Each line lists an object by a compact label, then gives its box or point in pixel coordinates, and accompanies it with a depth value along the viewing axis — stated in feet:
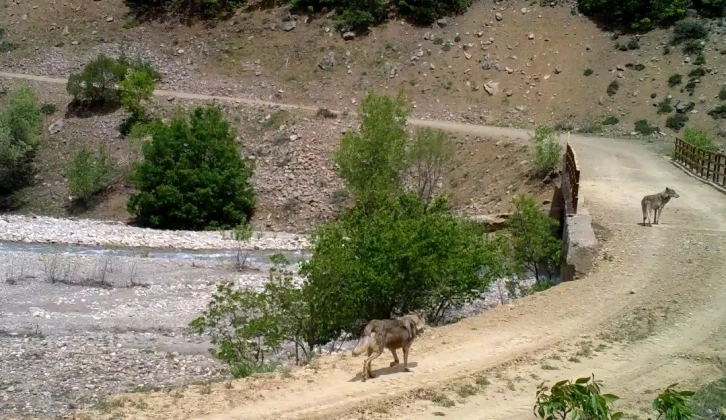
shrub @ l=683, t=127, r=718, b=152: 131.75
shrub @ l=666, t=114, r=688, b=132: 164.64
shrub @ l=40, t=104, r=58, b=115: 195.00
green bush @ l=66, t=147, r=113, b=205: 162.40
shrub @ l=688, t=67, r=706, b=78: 178.09
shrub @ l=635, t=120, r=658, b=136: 164.86
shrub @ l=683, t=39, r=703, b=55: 186.19
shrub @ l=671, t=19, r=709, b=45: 191.11
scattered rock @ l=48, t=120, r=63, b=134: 189.20
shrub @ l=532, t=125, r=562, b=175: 132.16
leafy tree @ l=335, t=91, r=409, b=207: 132.46
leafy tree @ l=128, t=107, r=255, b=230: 148.56
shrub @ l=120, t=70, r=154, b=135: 182.39
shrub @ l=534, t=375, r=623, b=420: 27.07
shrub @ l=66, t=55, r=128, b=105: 191.93
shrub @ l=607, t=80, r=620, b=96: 181.27
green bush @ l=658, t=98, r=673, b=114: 170.30
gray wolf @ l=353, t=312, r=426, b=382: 41.34
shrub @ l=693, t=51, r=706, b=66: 181.47
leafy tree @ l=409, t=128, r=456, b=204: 147.95
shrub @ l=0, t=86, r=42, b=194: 173.88
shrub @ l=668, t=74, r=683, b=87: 178.09
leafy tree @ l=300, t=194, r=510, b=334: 60.54
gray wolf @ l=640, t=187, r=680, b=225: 77.87
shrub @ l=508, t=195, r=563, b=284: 83.46
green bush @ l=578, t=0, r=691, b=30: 200.13
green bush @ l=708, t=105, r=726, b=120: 163.70
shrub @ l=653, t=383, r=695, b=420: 26.55
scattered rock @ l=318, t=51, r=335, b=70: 206.51
